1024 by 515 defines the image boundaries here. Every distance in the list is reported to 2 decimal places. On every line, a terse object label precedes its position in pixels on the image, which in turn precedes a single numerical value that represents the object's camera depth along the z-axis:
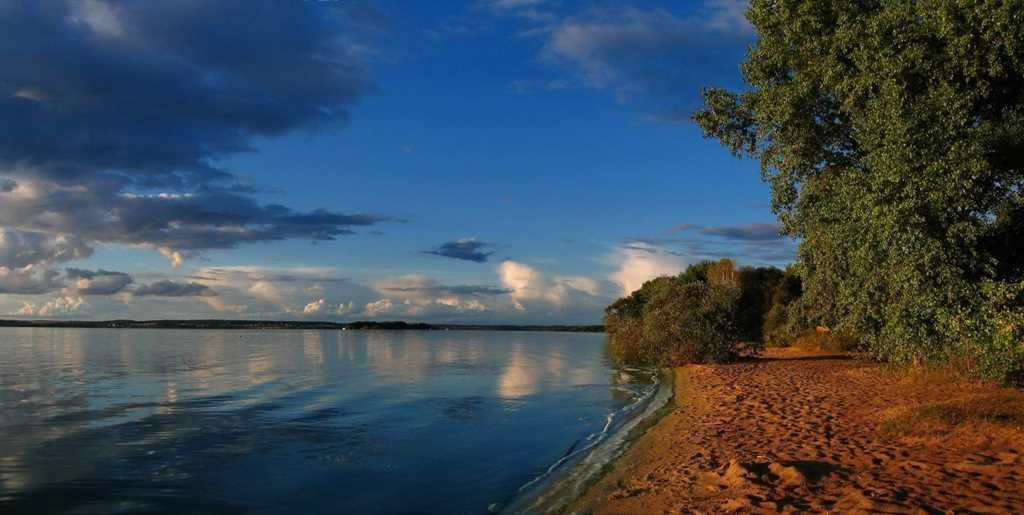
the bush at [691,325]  39.59
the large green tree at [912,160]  12.83
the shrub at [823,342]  45.31
